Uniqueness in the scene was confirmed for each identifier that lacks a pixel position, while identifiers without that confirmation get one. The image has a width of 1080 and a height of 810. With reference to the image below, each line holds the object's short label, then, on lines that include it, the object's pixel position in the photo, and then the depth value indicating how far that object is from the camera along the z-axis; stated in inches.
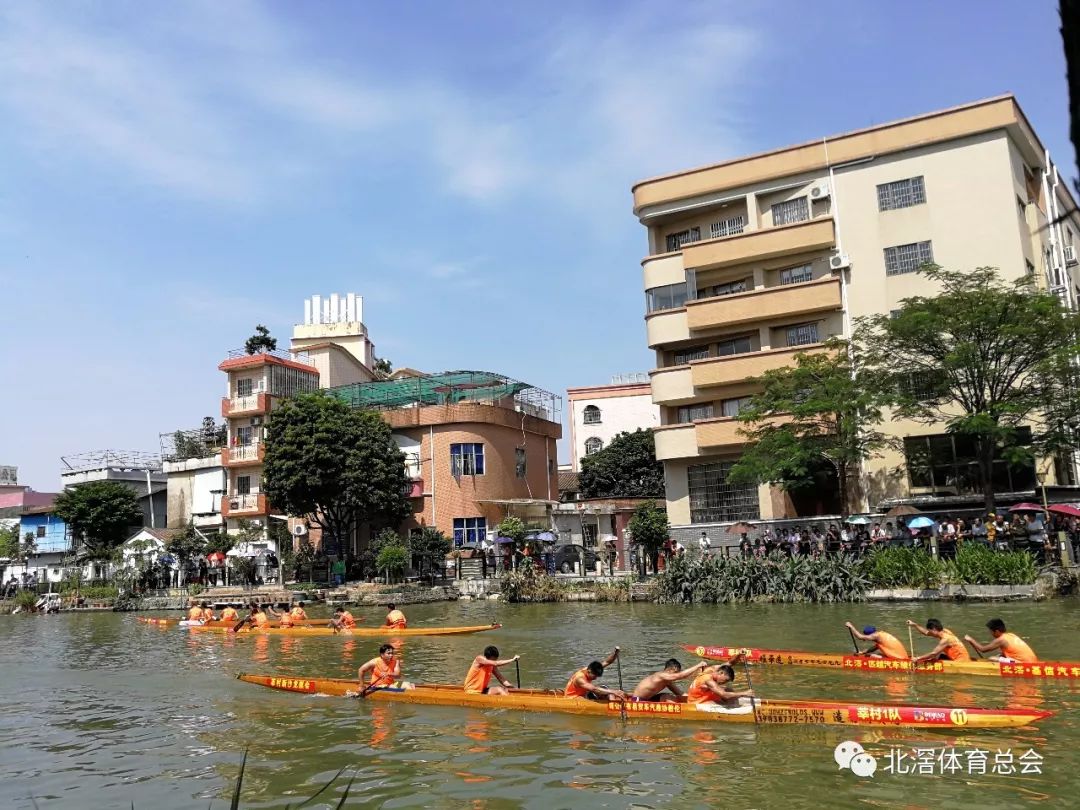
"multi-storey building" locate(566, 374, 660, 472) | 2474.2
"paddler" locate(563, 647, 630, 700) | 531.7
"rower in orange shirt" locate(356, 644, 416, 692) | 621.6
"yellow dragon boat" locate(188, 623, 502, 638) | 995.3
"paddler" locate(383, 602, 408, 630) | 1019.4
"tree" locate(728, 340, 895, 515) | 1159.0
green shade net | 1876.2
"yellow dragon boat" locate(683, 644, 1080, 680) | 577.6
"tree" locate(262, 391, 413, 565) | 1622.8
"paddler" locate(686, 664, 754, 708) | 495.8
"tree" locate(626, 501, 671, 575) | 1401.3
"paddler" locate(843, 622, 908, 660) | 638.5
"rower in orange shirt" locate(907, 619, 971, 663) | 617.0
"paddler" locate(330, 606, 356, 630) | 1035.3
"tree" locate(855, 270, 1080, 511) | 1023.0
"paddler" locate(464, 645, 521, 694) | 582.9
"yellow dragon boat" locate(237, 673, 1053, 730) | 448.8
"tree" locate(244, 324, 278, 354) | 2053.4
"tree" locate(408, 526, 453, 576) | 1603.1
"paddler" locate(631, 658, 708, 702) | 520.1
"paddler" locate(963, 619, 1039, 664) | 590.9
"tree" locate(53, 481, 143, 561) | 1978.3
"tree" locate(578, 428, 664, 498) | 2270.2
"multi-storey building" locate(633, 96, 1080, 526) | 1280.8
